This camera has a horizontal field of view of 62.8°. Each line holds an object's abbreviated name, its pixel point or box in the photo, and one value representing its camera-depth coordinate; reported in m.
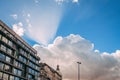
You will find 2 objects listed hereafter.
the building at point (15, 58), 34.74
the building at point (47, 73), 61.05
